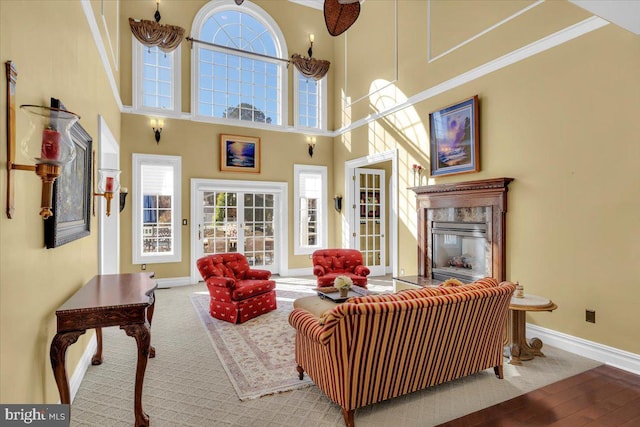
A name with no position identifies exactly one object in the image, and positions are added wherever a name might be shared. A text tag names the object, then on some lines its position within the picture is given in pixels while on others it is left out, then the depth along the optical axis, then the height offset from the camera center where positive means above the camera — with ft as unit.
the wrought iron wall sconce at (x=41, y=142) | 5.27 +1.13
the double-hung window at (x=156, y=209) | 22.00 +0.35
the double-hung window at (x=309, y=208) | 26.55 +0.53
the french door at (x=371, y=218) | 26.27 -0.25
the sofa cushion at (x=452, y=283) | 10.27 -2.03
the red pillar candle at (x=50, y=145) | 5.40 +1.09
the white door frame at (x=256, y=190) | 23.45 +0.70
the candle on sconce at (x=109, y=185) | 12.21 +1.03
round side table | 10.80 -3.87
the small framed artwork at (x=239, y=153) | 24.35 +4.37
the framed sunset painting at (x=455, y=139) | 15.70 +3.67
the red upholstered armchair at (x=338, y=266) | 18.66 -2.92
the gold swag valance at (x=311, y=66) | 25.59 +11.19
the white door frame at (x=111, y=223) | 17.00 -0.52
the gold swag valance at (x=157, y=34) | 20.94 +11.10
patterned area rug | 9.72 -4.76
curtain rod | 23.25 +11.77
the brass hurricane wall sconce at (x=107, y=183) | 12.16 +1.12
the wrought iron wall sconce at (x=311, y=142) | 26.96 +5.64
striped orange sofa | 7.36 -2.94
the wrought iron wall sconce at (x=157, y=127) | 22.34 +5.65
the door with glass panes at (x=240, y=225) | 24.12 -0.76
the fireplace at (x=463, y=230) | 14.48 -0.69
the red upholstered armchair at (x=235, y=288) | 15.12 -3.32
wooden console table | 6.81 -2.21
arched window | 24.06 +10.90
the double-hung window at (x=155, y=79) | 21.94 +8.89
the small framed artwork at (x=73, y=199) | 7.41 +0.40
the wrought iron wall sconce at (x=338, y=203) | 26.71 +0.91
